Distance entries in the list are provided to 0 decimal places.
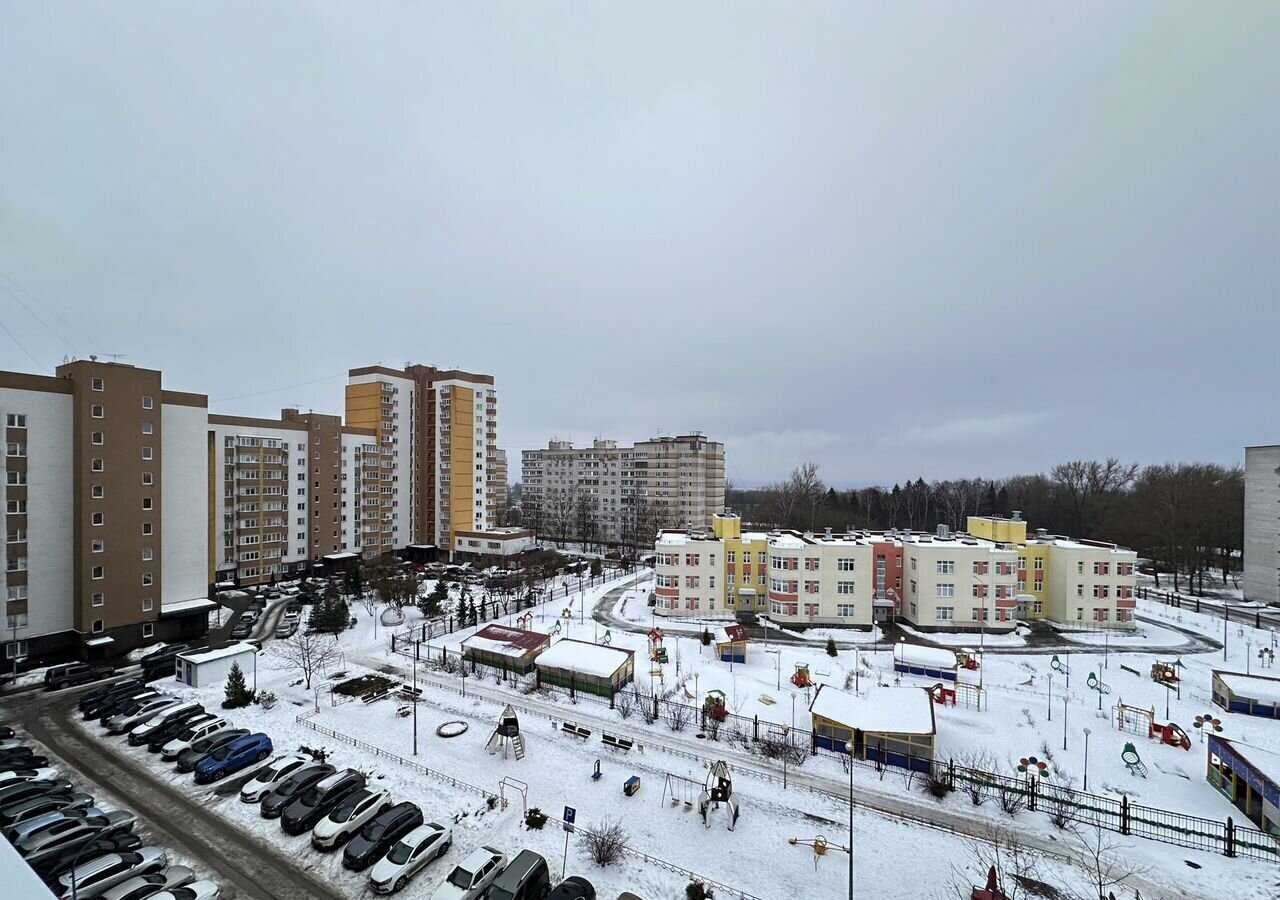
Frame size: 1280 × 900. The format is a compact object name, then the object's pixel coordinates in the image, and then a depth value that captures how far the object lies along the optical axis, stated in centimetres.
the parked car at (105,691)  2133
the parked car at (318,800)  1419
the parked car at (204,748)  1708
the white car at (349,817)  1352
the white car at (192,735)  1781
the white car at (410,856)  1212
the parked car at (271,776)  1554
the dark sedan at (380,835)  1296
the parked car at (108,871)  1152
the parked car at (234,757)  1655
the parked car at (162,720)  1877
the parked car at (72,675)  2386
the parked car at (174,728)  1845
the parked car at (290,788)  1483
